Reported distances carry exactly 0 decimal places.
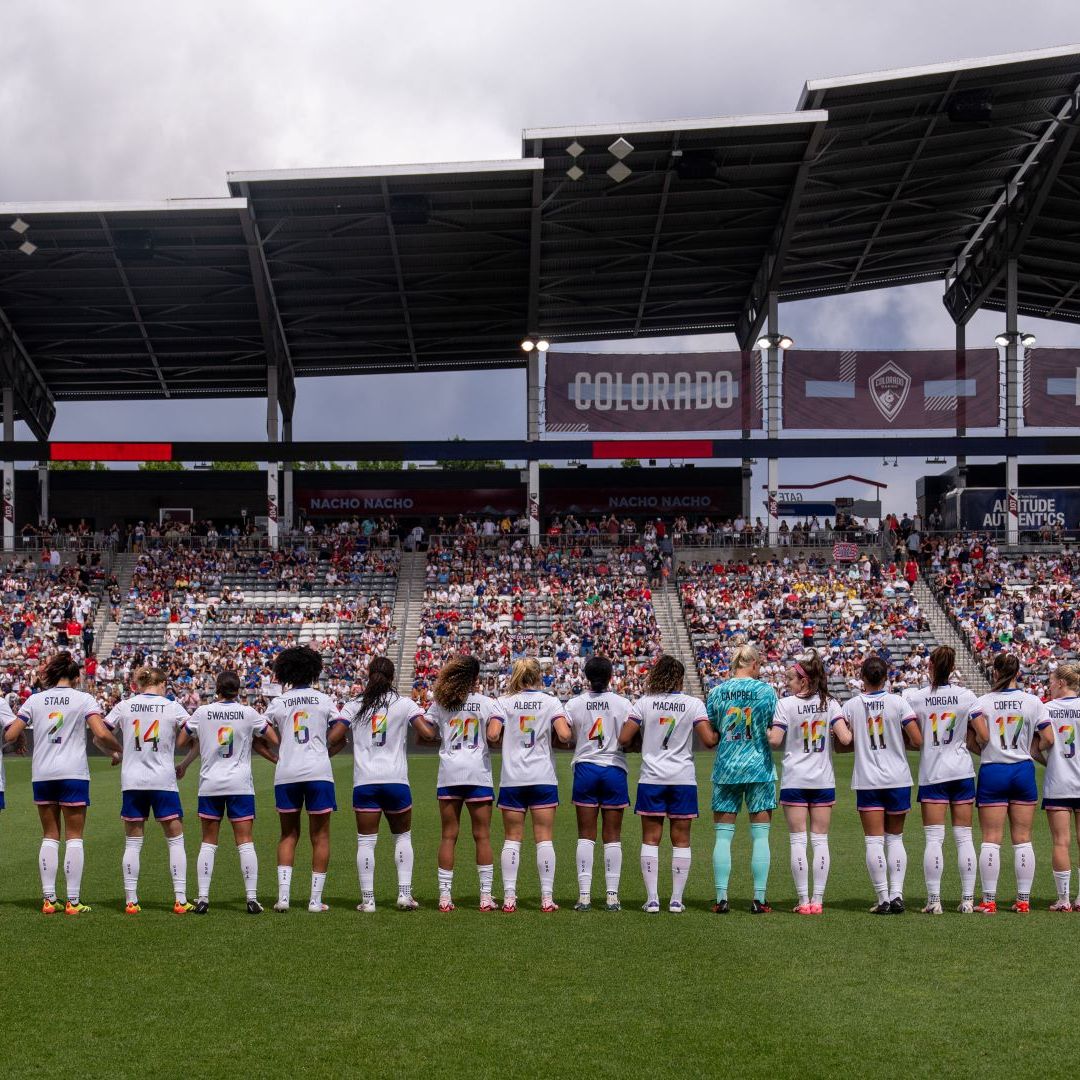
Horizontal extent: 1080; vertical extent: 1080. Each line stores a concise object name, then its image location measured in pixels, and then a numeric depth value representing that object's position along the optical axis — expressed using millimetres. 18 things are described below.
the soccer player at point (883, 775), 9953
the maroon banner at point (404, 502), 49438
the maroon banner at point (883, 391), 44344
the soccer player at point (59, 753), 10109
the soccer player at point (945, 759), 10039
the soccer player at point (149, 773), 10070
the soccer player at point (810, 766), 10016
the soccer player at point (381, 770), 9969
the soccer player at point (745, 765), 9875
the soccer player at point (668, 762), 9945
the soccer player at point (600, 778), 10055
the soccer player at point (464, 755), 10125
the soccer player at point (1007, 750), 10156
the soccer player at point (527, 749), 10148
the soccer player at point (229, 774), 10070
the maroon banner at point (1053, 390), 44812
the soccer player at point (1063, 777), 10219
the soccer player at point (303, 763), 9961
